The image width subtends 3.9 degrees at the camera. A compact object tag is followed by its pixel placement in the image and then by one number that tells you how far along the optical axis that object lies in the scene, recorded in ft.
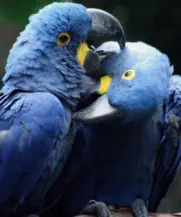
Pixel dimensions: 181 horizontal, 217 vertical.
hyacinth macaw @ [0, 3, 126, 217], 9.80
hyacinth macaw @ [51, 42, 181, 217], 9.97
